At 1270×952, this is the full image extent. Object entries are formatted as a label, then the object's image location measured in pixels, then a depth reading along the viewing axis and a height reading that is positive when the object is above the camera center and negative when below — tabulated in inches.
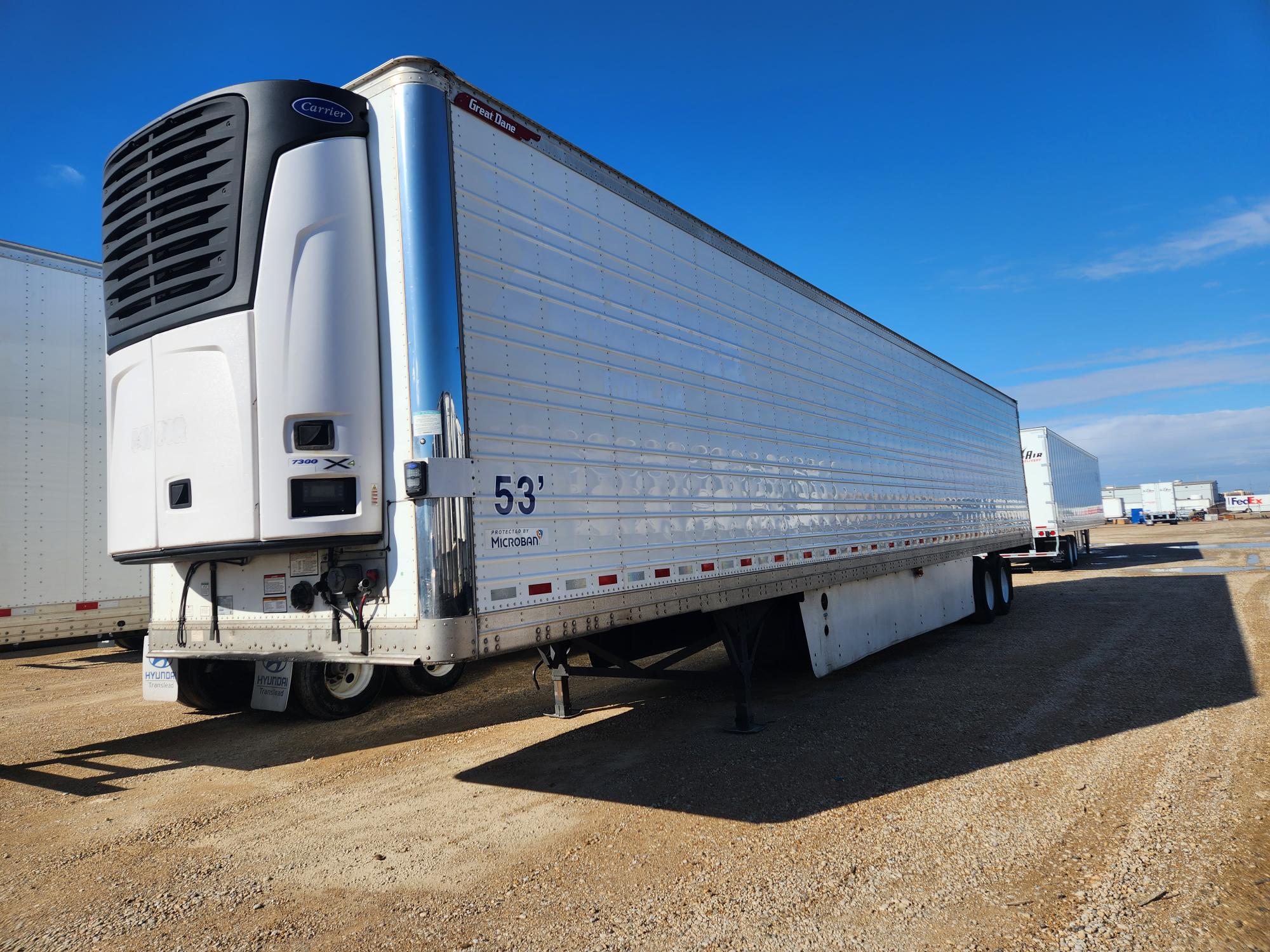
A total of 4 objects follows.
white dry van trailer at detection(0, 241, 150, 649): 274.8 +41.0
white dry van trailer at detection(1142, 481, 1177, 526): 2571.4 +1.0
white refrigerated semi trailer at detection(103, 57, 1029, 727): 149.0 +35.1
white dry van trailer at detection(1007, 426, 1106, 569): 875.4 +14.3
